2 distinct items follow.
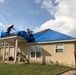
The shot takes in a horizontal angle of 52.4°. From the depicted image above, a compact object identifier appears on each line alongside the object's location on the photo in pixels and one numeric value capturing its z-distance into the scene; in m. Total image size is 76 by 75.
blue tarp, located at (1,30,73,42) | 9.32
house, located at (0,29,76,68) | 8.63
